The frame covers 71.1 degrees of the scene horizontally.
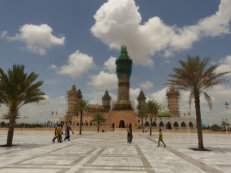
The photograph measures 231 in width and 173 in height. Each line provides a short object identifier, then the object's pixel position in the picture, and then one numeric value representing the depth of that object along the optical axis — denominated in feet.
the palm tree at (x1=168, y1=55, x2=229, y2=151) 45.36
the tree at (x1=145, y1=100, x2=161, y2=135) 107.24
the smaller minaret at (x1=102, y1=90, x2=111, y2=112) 321.79
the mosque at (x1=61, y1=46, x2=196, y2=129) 219.20
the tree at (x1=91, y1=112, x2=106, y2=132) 145.81
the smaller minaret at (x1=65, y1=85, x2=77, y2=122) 288.06
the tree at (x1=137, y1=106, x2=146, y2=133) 143.64
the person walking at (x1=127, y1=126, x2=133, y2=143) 53.78
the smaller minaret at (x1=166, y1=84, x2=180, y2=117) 296.01
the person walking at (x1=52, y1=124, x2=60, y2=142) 52.01
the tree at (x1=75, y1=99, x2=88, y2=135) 110.11
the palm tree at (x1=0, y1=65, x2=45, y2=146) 44.73
